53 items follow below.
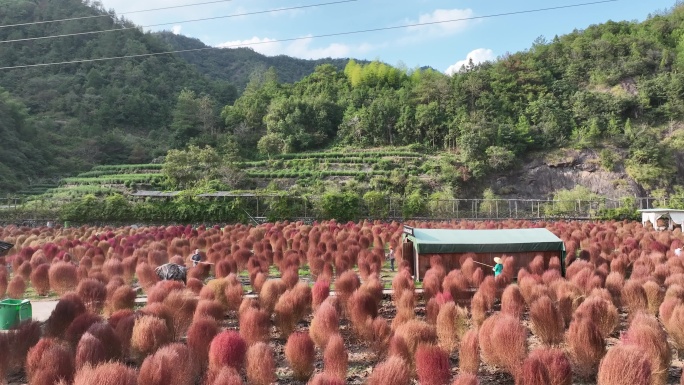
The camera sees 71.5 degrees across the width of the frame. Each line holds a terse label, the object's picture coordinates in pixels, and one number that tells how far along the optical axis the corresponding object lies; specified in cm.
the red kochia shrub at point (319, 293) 905
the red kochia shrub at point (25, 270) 1278
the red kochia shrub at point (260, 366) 557
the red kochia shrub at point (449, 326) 730
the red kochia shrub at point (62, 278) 1162
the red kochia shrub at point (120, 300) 891
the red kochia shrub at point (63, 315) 742
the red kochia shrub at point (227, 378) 441
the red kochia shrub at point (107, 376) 439
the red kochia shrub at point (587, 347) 641
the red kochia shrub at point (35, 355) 568
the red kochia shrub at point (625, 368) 482
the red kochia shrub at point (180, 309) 772
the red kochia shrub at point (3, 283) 1120
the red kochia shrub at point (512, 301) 861
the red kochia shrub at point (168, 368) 486
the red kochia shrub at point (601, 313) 761
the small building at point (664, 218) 2367
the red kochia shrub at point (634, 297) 907
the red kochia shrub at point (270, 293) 896
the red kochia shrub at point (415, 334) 638
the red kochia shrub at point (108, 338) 631
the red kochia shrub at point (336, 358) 590
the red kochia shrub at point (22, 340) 646
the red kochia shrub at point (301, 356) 624
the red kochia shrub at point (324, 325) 719
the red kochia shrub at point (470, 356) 616
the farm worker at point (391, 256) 1568
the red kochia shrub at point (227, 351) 573
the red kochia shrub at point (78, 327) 682
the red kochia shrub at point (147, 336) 659
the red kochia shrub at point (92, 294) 902
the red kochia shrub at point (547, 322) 751
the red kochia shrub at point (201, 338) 634
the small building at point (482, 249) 1262
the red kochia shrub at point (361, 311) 777
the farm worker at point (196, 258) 1302
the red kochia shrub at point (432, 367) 532
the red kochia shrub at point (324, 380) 435
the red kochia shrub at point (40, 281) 1194
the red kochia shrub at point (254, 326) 721
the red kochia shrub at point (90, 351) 567
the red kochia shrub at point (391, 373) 478
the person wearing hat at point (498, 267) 1147
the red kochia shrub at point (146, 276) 1156
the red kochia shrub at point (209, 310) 757
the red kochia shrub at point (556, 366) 507
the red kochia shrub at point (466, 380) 446
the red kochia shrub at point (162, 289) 845
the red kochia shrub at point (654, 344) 584
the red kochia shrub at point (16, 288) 1111
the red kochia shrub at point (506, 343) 622
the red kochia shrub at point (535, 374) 505
